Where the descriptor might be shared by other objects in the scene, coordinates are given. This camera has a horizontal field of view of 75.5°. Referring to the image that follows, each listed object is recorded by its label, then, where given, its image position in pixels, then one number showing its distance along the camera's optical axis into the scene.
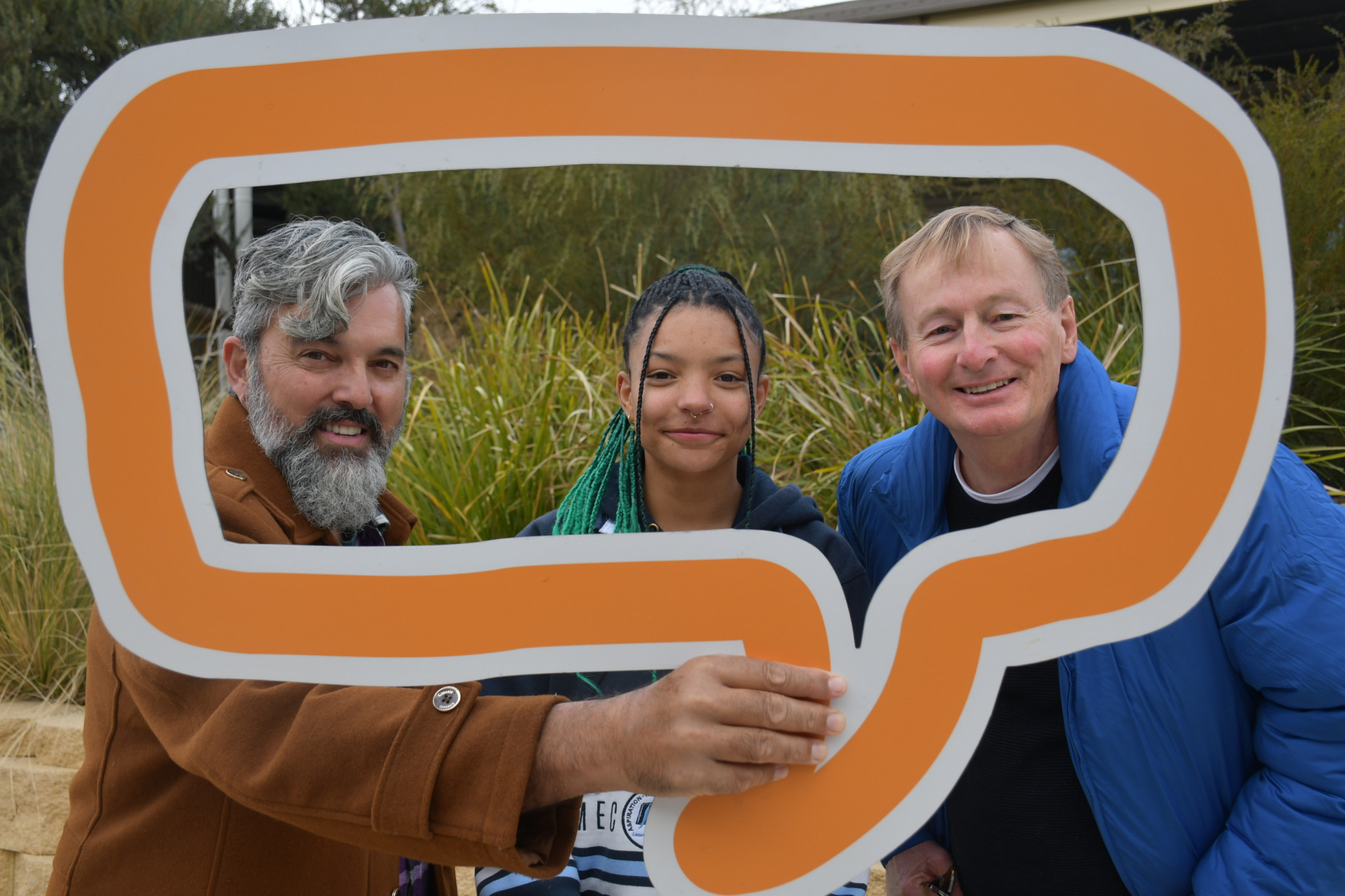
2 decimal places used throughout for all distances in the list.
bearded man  1.08
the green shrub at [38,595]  3.39
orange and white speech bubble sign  1.11
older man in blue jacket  1.24
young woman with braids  1.53
